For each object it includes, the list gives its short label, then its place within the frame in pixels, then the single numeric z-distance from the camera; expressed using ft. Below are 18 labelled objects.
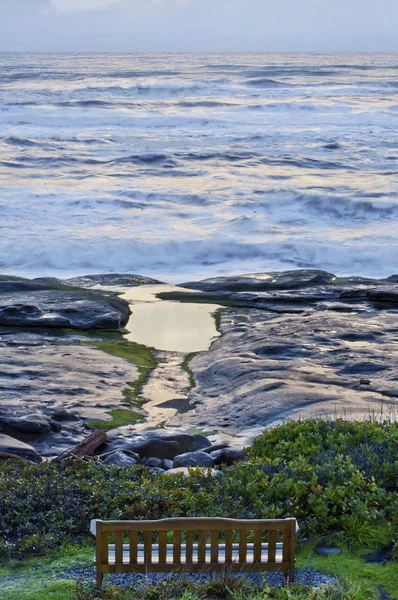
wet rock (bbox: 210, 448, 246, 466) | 64.69
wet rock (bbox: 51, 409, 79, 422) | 82.07
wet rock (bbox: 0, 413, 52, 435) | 76.84
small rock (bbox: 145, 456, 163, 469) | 64.75
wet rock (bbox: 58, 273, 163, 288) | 146.30
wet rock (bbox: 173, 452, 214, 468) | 62.75
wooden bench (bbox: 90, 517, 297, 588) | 38.24
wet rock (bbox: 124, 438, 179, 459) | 68.49
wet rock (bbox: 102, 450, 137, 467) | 62.80
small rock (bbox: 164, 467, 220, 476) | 54.49
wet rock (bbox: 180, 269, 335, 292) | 140.26
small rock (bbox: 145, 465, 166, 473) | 58.56
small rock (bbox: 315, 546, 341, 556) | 44.26
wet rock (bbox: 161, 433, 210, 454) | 69.92
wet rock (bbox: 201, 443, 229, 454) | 68.90
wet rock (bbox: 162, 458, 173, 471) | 64.28
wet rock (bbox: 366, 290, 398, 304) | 129.49
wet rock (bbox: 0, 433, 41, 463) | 67.82
